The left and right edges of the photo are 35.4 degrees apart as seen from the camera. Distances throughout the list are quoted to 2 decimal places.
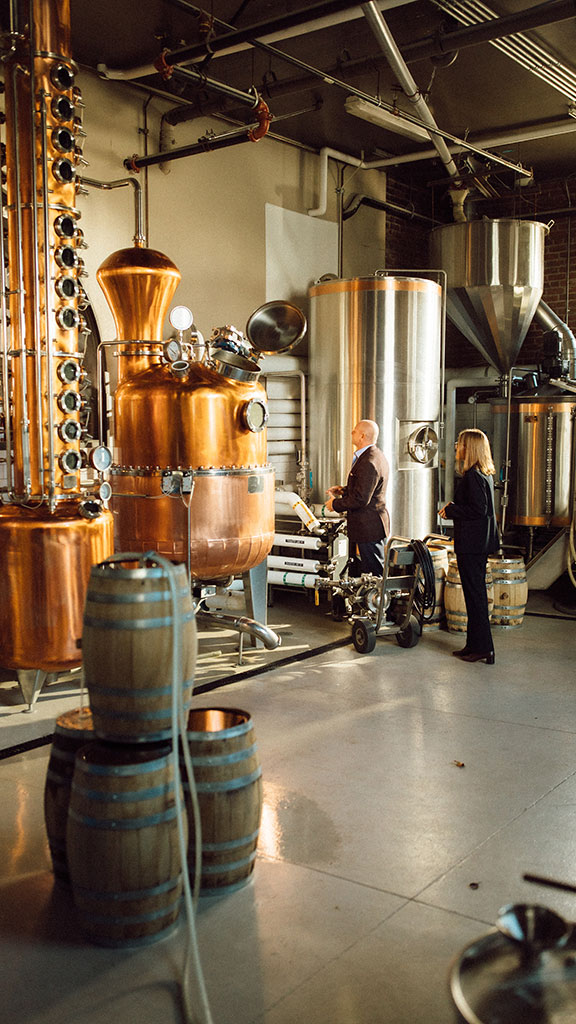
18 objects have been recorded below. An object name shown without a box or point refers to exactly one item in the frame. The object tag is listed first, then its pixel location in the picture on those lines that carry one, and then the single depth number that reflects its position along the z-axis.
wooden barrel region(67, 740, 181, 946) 2.72
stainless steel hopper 9.06
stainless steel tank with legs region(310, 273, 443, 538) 8.16
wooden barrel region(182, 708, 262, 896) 2.97
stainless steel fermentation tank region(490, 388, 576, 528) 9.05
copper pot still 5.76
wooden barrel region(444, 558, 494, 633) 7.12
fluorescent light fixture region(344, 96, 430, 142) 7.02
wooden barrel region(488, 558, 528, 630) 7.26
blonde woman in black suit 6.14
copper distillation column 4.71
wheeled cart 6.52
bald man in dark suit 6.75
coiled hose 6.61
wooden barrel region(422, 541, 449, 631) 7.32
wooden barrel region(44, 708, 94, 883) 3.06
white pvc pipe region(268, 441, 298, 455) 8.50
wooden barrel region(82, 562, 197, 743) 2.86
